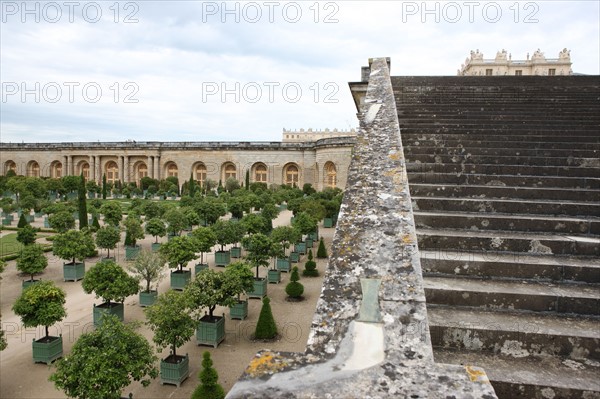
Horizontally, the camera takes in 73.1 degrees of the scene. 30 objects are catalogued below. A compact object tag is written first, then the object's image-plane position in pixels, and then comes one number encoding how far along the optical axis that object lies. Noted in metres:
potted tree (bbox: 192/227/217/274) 15.93
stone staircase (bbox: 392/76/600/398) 2.70
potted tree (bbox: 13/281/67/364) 9.62
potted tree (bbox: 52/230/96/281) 15.16
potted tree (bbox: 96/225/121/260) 17.78
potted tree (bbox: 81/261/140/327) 11.39
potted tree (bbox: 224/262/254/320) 11.19
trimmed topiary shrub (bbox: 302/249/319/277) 16.98
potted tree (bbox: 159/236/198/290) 14.28
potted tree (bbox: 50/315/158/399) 6.81
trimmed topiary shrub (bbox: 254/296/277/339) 10.89
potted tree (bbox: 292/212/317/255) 19.36
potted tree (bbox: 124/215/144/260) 19.36
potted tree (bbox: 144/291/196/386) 8.88
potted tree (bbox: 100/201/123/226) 22.91
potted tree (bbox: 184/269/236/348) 10.57
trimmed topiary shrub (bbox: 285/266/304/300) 14.13
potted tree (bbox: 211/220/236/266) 17.09
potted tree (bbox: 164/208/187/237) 20.44
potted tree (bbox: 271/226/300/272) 16.89
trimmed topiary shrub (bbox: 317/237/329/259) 19.61
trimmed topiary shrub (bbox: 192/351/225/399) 7.72
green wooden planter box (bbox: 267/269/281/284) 16.20
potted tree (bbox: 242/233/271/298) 14.52
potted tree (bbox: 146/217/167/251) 19.76
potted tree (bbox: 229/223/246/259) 17.27
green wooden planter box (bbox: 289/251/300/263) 19.08
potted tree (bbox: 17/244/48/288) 13.96
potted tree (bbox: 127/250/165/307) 13.05
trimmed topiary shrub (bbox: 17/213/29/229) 22.97
